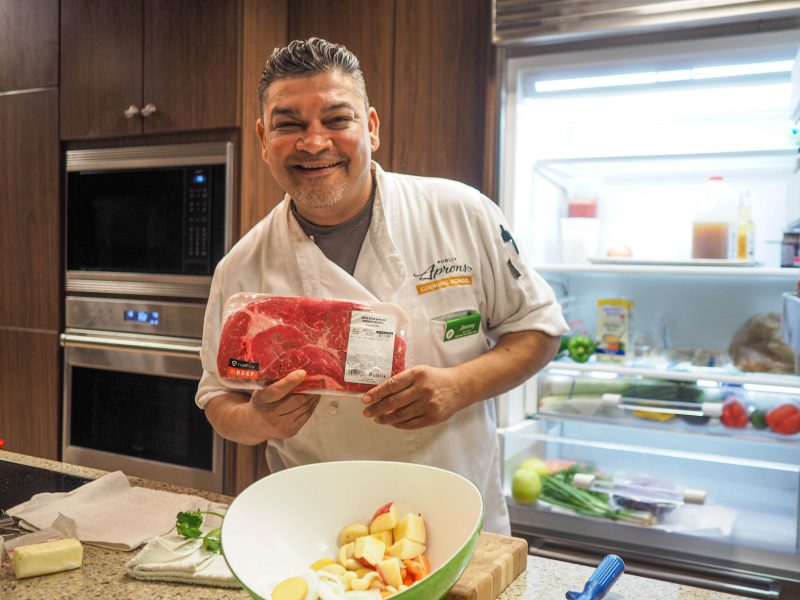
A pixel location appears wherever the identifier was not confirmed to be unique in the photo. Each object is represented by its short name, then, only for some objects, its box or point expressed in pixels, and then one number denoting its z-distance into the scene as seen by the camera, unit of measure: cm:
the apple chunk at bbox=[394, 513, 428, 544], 101
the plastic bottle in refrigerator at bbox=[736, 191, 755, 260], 229
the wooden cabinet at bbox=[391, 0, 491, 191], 248
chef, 144
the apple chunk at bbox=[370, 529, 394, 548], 103
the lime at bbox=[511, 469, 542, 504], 241
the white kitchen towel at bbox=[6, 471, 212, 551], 126
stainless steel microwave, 271
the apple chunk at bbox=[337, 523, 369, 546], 106
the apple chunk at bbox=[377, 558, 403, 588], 91
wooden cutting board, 100
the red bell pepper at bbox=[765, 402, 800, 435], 218
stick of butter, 111
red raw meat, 128
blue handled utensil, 97
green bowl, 96
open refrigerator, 218
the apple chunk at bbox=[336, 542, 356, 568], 100
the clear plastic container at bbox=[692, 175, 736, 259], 231
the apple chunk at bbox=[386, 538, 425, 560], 98
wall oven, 277
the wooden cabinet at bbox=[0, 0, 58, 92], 305
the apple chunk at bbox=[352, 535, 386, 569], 95
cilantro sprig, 120
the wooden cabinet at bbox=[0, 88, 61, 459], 308
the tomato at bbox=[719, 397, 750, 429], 227
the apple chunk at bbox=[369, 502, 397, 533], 104
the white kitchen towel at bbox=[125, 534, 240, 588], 110
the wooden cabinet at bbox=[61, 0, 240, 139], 265
